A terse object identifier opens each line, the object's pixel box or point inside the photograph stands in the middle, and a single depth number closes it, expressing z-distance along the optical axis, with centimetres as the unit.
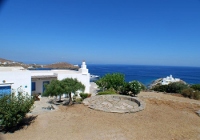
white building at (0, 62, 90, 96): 1156
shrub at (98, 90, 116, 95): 1499
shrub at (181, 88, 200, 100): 1496
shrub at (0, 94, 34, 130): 727
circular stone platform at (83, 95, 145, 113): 1053
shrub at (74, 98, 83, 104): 1255
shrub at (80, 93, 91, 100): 1364
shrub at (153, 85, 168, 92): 1994
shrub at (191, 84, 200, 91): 1845
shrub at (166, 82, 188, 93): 1843
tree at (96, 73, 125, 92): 1720
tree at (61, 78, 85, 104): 1110
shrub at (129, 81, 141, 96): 1436
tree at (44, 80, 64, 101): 1103
